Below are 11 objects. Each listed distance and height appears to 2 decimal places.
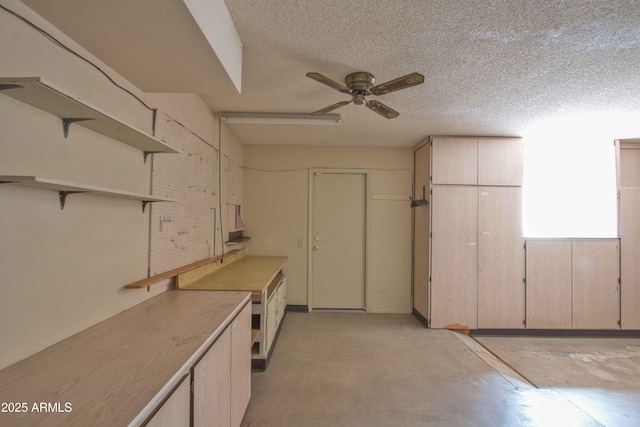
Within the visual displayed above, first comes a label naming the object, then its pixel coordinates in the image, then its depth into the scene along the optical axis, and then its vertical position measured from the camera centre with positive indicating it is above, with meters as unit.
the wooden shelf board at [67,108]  0.91 +0.43
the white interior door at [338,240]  4.37 -0.33
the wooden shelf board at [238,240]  3.64 -0.32
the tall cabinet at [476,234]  3.69 -0.17
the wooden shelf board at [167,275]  1.68 -0.42
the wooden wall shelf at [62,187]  0.87 +0.11
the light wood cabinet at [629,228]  3.64 -0.06
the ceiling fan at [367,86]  1.82 +0.96
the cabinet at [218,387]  1.02 -0.80
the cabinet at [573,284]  3.65 -0.82
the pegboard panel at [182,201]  2.00 +0.16
